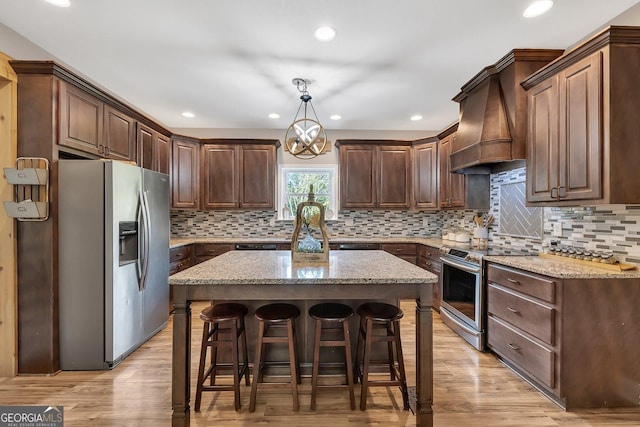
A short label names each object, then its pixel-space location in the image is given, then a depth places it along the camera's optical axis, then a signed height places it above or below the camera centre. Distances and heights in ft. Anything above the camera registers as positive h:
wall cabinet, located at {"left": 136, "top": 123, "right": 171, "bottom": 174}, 11.49 +2.80
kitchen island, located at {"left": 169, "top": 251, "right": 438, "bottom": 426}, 5.47 -1.55
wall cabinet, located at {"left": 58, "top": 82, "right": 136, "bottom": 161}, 7.88 +2.75
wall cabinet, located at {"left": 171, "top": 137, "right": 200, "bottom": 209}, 14.01 +2.03
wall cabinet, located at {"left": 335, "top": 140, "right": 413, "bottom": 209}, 15.19 +2.15
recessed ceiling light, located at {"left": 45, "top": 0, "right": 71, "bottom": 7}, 6.40 +4.78
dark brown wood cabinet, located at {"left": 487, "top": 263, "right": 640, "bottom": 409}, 6.31 -2.86
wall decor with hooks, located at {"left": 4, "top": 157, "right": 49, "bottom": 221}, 7.20 +0.63
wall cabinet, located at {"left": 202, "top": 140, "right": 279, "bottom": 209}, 14.87 +2.05
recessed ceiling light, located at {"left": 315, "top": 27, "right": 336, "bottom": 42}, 7.30 +4.70
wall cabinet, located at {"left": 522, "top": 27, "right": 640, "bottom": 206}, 6.05 +2.11
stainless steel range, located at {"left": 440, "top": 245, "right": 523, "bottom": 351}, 9.06 -2.72
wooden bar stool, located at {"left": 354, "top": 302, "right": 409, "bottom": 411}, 6.11 -2.79
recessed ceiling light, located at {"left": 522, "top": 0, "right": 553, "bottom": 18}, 6.41 +4.73
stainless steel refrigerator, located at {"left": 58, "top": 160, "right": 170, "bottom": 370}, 7.77 -1.40
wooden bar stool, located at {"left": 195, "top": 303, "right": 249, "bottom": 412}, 6.22 -2.85
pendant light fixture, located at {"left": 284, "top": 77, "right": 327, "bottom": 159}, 8.38 +2.17
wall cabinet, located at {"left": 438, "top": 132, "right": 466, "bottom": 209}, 12.64 +1.39
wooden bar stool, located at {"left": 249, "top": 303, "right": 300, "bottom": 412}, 6.10 -2.63
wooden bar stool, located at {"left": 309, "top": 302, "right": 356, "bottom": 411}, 6.15 -2.64
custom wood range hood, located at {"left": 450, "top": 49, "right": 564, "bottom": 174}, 8.22 +3.22
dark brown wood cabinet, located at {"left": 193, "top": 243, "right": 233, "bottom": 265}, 13.92 -1.81
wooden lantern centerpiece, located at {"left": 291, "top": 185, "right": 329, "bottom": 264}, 7.03 -0.73
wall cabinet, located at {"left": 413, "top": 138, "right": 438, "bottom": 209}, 14.35 +2.05
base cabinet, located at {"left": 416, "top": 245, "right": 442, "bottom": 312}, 12.38 -2.26
